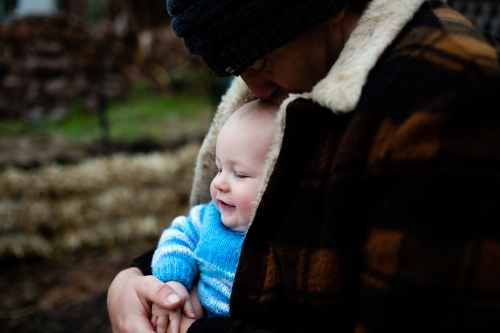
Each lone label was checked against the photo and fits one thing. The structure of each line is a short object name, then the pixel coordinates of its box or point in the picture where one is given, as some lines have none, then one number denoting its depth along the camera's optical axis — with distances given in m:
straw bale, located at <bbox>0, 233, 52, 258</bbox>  4.18
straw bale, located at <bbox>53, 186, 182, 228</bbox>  4.34
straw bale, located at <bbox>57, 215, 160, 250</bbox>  4.42
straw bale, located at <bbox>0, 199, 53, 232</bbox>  4.09
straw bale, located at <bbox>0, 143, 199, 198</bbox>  4.18
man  0.86
